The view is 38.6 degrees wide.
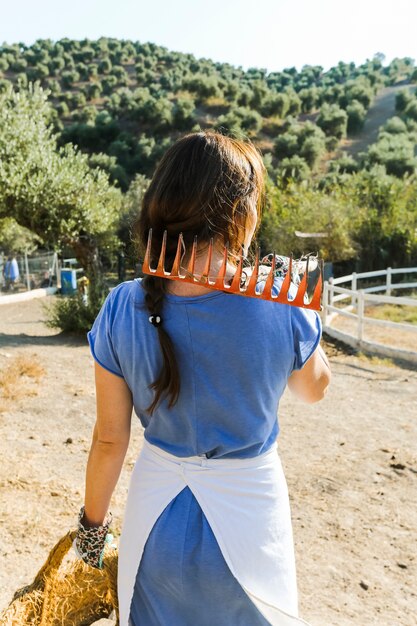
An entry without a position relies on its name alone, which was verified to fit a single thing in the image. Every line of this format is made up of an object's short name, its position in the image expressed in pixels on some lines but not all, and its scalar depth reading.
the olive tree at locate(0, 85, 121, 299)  12.10
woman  1.38
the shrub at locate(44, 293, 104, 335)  12.20
